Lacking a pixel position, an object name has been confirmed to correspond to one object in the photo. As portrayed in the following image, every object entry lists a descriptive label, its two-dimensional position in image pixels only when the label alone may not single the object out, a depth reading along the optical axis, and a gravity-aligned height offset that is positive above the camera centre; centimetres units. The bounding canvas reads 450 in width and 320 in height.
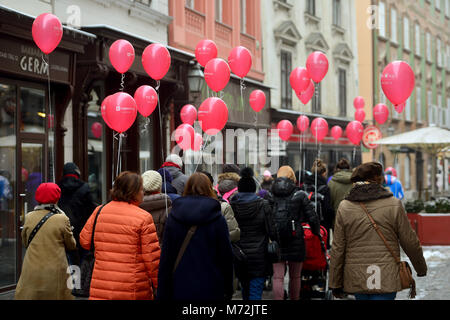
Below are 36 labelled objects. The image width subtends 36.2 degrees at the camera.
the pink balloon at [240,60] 1141 +166
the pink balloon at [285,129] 1733 +78
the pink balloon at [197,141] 1155 +33
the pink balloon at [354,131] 1834 +76
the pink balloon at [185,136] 1100 +40
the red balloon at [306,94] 1305 +126
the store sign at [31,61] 927 +146
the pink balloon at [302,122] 1749 +98
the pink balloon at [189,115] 1245 +85
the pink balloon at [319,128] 1627 +75
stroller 827 -134
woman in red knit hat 624 -82
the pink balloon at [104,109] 890 +70
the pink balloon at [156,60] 980 +146
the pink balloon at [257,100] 1398 +123
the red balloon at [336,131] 2103 +87
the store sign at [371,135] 2028 +71
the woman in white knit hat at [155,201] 619 -36
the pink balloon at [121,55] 971 +152
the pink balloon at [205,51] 1129 +180
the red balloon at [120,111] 875 +65
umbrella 1574 +46
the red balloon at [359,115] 1957 +126
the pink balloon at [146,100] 987 +89
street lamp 1472 +173
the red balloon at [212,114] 1011 +69
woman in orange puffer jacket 520 -66
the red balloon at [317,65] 1195 +164
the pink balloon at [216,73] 1060 +136
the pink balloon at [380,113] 1712 +114
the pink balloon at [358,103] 1975 +162
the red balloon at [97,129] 1274 +61
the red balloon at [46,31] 829 +158
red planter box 1398 -144
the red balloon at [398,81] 971 +110
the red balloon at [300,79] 1259 +148
